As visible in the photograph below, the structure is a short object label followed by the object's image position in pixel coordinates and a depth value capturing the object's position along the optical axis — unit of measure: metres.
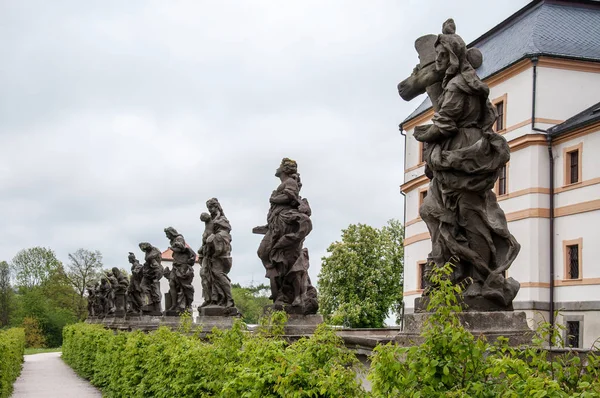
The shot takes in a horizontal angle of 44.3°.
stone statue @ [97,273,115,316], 37.41
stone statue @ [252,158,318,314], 12.23
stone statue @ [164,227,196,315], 22.08
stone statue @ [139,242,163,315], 26.45
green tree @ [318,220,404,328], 47.66
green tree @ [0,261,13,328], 69.19
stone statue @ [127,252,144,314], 27.64
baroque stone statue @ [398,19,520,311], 6.61
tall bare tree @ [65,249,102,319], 72.56
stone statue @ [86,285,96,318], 44.34
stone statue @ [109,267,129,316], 36.22
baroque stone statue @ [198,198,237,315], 16.38
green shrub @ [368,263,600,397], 3.44
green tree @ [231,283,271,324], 84.69
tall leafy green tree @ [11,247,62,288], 79.75
